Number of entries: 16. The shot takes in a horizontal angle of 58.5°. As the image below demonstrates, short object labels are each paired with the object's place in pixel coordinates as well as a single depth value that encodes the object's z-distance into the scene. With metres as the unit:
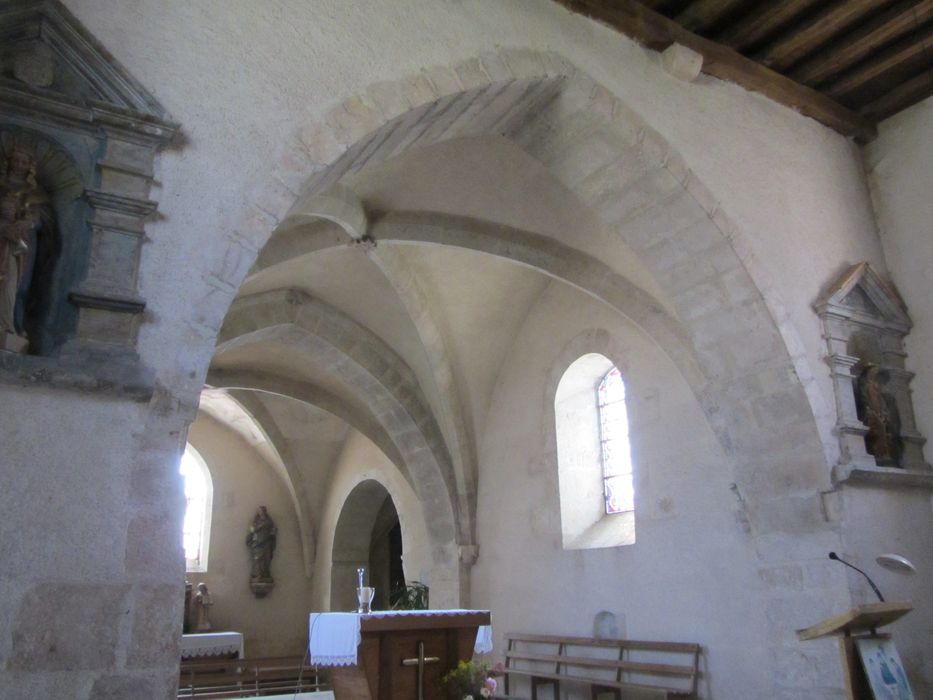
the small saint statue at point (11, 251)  2.84
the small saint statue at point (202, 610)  12.89
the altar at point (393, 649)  4.90
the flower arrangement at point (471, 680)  4.98
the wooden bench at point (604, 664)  6.35
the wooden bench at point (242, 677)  9.24
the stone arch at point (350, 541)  13.22
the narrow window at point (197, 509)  13.87
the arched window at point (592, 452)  7.87
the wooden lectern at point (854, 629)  3.77
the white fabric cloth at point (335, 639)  4.88
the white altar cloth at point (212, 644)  10.89
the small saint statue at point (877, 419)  5.34
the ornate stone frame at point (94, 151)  2.93
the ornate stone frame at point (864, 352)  5.12
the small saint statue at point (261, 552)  13.81
